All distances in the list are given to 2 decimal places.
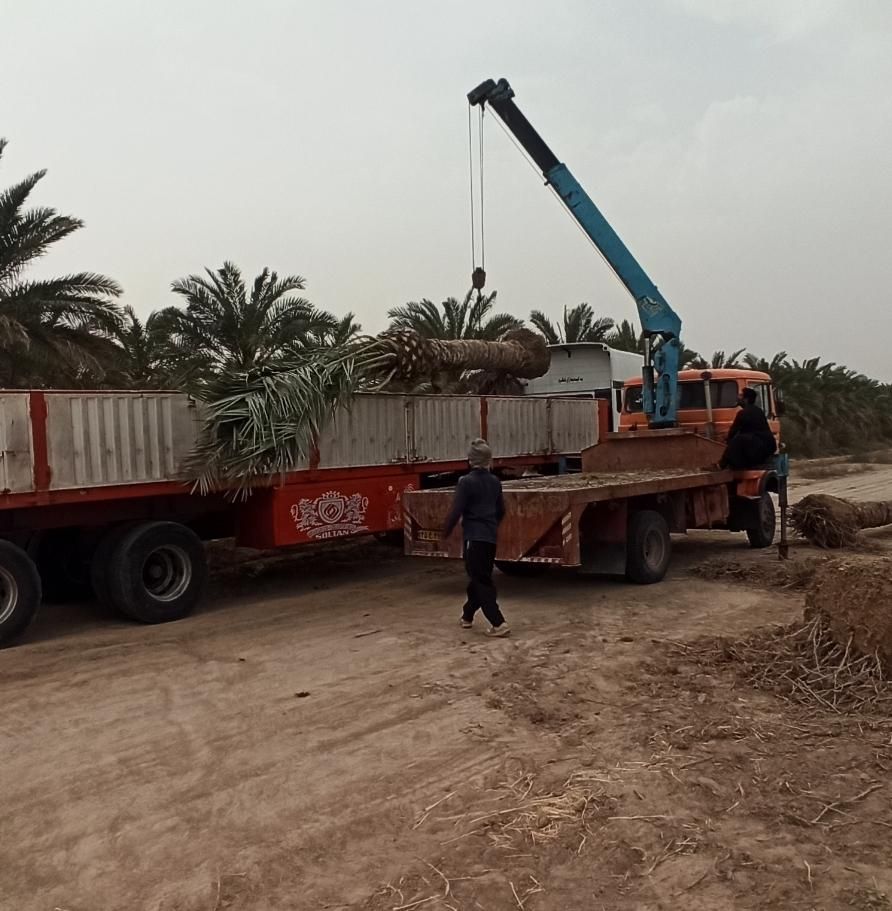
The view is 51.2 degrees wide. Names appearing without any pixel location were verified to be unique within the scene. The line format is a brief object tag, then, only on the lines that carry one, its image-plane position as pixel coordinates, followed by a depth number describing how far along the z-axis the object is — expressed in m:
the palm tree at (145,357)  17.53
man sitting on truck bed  11.69
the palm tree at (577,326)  29.55
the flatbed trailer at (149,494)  7.77
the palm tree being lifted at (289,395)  9.02
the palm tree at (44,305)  15.35
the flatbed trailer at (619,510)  8.77
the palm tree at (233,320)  18.62
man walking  7.57
